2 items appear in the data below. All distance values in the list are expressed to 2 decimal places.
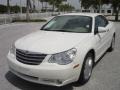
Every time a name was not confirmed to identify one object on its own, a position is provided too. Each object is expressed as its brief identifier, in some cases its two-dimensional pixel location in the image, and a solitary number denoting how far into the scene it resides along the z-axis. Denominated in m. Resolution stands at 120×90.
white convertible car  3.97
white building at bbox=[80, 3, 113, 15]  99.38
